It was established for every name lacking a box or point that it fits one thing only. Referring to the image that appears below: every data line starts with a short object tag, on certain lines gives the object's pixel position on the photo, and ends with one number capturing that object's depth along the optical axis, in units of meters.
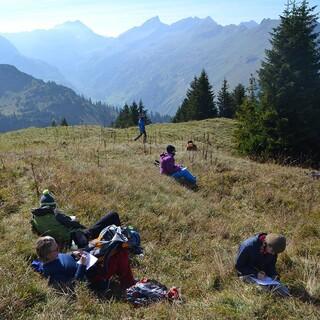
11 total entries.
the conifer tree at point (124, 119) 67.16
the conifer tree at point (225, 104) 64.44
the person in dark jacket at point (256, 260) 6.99
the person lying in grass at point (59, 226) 8.27
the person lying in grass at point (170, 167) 14.80
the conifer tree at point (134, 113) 66.41
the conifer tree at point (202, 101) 58.91
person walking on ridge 26.11
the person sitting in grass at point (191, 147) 21.20
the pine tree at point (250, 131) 27.84
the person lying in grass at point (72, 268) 6.55
